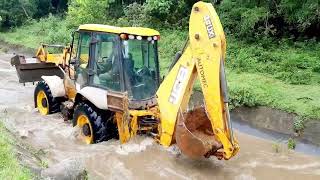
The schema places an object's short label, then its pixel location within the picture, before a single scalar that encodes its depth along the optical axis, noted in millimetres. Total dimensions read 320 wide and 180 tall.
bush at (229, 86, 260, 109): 10844
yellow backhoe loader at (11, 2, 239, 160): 6793
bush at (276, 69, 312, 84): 11748
